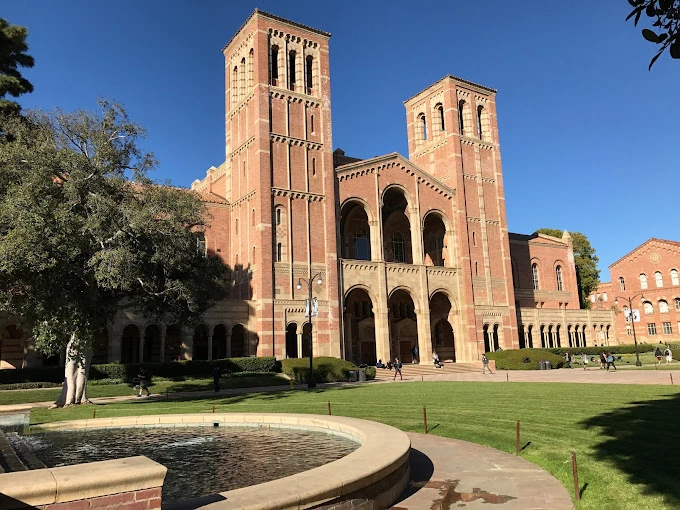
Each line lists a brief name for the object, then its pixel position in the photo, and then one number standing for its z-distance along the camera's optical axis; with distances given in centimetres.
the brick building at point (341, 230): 3897
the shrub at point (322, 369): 3347
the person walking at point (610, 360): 3681
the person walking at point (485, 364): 3897
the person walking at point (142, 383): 2602
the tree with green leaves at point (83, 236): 1827
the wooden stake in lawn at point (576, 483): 754
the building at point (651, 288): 7212
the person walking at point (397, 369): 3541
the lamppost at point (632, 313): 4149
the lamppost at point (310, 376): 2828
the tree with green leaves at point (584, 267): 7250
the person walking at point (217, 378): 2723
